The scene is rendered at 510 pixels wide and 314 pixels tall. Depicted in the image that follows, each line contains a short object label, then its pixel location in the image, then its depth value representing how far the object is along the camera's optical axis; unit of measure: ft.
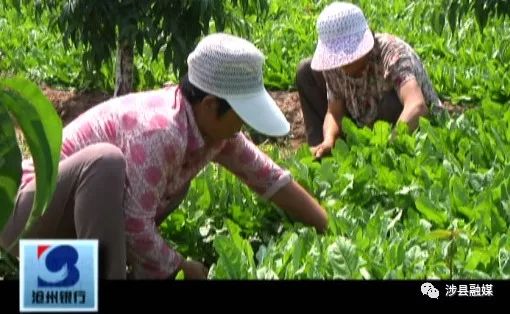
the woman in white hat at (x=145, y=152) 10.04
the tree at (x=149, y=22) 20.06
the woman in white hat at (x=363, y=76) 15.10
